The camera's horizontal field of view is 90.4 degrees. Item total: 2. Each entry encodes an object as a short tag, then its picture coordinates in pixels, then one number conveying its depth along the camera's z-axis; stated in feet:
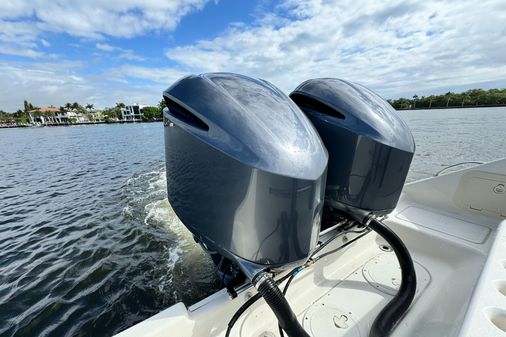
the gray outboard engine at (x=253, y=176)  2.74
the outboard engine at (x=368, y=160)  3.83
